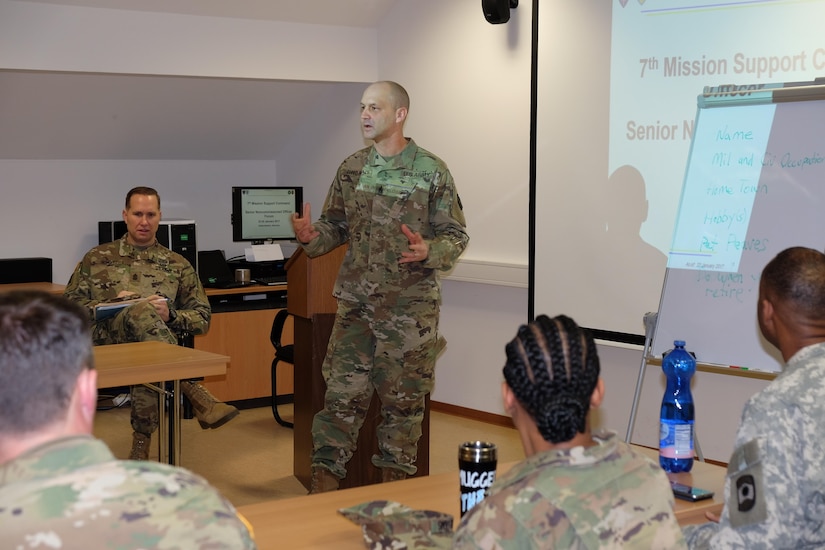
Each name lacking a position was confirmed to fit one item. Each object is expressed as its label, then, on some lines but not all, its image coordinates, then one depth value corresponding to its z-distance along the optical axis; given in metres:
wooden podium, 4.34
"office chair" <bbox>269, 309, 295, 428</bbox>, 5.61
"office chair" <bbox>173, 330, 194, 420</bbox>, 5.92
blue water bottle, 2.41
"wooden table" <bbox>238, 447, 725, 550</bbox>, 1.88
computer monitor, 6.69
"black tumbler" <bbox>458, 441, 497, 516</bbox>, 1.75
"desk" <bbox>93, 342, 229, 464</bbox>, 3.64
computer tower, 6.26
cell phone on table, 2.22
